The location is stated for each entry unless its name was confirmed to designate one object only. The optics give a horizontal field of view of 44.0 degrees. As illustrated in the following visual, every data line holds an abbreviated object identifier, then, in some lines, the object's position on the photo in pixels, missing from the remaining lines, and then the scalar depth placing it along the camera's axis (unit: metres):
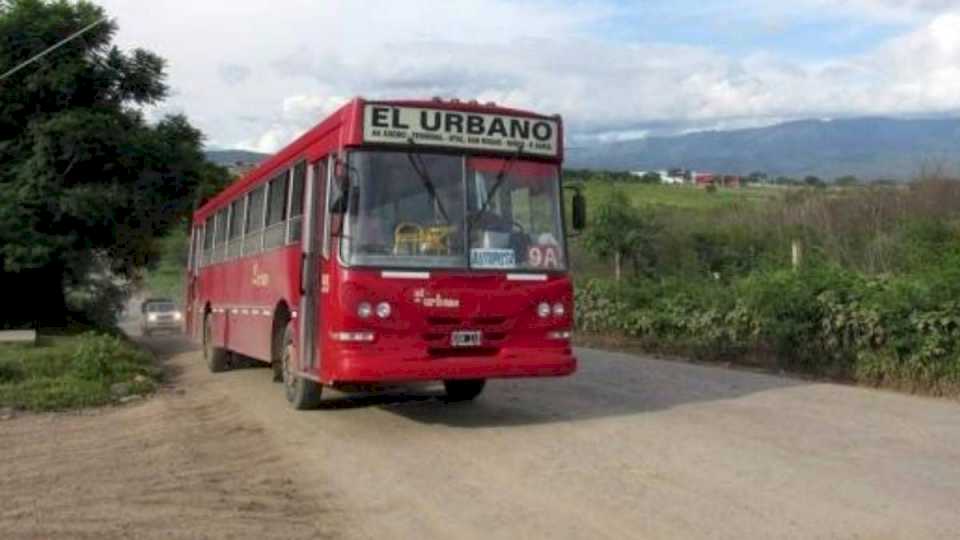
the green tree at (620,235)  34.81
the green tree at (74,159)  27.45
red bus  11.01
